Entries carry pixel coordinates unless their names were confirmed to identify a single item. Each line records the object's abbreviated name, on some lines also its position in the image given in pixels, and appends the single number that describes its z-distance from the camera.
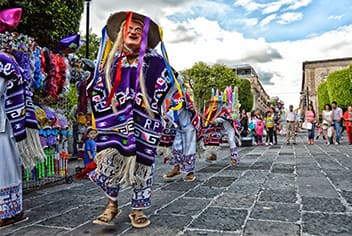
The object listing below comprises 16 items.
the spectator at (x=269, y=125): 13.68
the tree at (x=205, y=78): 37.97
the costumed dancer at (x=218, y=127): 6.80
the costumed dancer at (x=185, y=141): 5.01
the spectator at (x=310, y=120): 13.33
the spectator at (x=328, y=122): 12.78
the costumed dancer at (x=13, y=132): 2.88
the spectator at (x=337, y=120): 12.59
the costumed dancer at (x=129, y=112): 2.73
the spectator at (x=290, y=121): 13.01
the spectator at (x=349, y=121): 12.39
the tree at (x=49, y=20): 6.49
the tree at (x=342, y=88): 27.78
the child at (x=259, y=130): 13.67
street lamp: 7.81
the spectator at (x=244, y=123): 13.26
